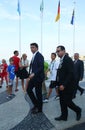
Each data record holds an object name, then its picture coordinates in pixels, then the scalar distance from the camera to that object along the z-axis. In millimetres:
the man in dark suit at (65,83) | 2484
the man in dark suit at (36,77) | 2849
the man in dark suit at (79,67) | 3751
